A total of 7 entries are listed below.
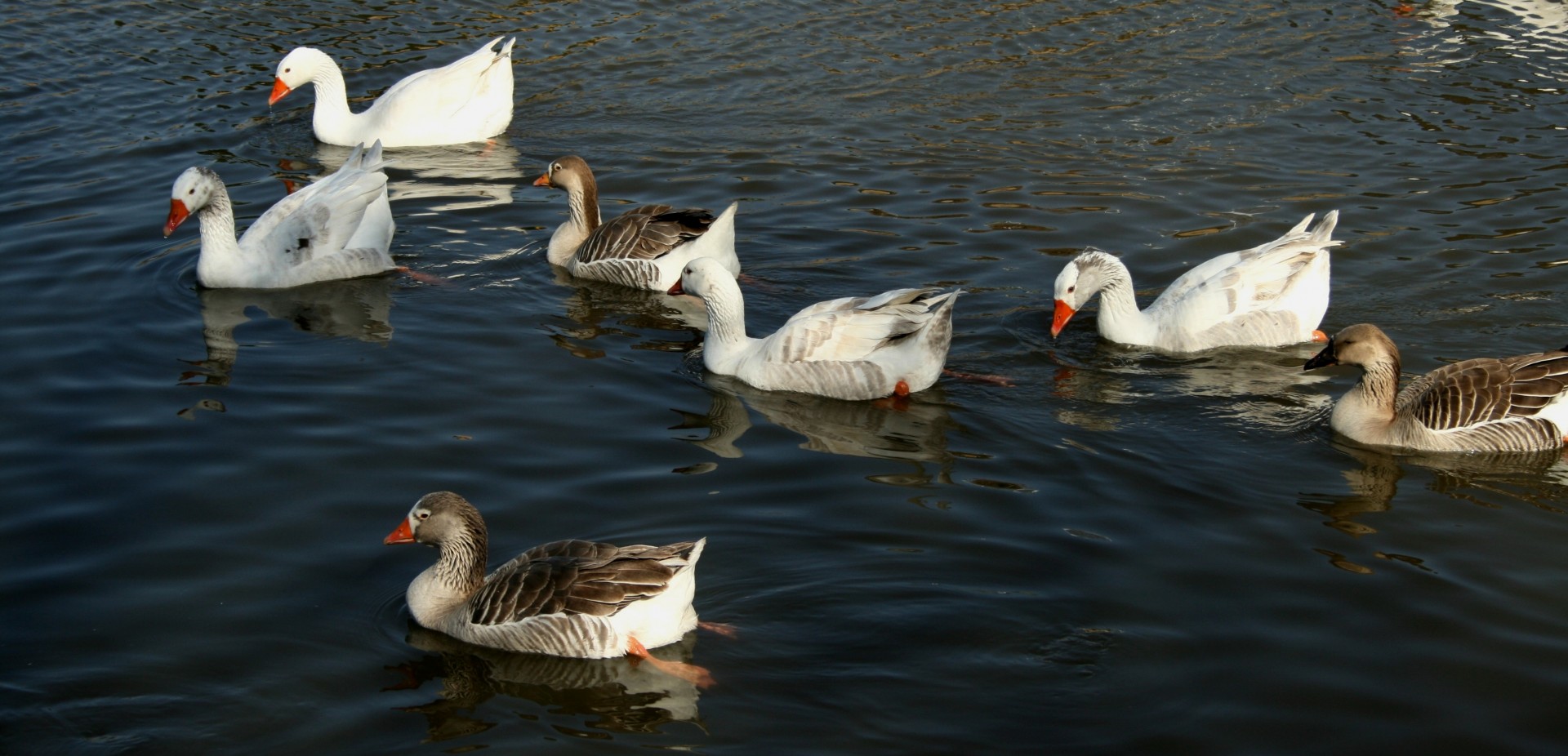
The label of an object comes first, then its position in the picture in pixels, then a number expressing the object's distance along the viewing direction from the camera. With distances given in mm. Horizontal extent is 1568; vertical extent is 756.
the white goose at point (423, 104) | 16219
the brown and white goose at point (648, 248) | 12320
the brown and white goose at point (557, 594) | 6996
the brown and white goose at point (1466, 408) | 9438
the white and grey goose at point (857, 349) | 10109
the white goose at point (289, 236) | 12289
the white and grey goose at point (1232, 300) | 11188
